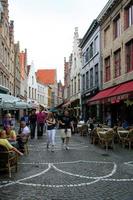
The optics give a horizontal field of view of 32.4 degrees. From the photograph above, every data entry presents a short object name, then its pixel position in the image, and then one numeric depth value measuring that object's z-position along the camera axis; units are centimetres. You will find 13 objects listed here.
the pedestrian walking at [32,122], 1333
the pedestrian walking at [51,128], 921
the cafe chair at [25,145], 823
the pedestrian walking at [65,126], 951
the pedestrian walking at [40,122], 1363
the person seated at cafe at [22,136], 818
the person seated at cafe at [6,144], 574
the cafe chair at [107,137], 940
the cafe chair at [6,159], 564
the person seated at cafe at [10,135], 732
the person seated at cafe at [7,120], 1130
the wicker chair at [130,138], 939
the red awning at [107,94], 1419
